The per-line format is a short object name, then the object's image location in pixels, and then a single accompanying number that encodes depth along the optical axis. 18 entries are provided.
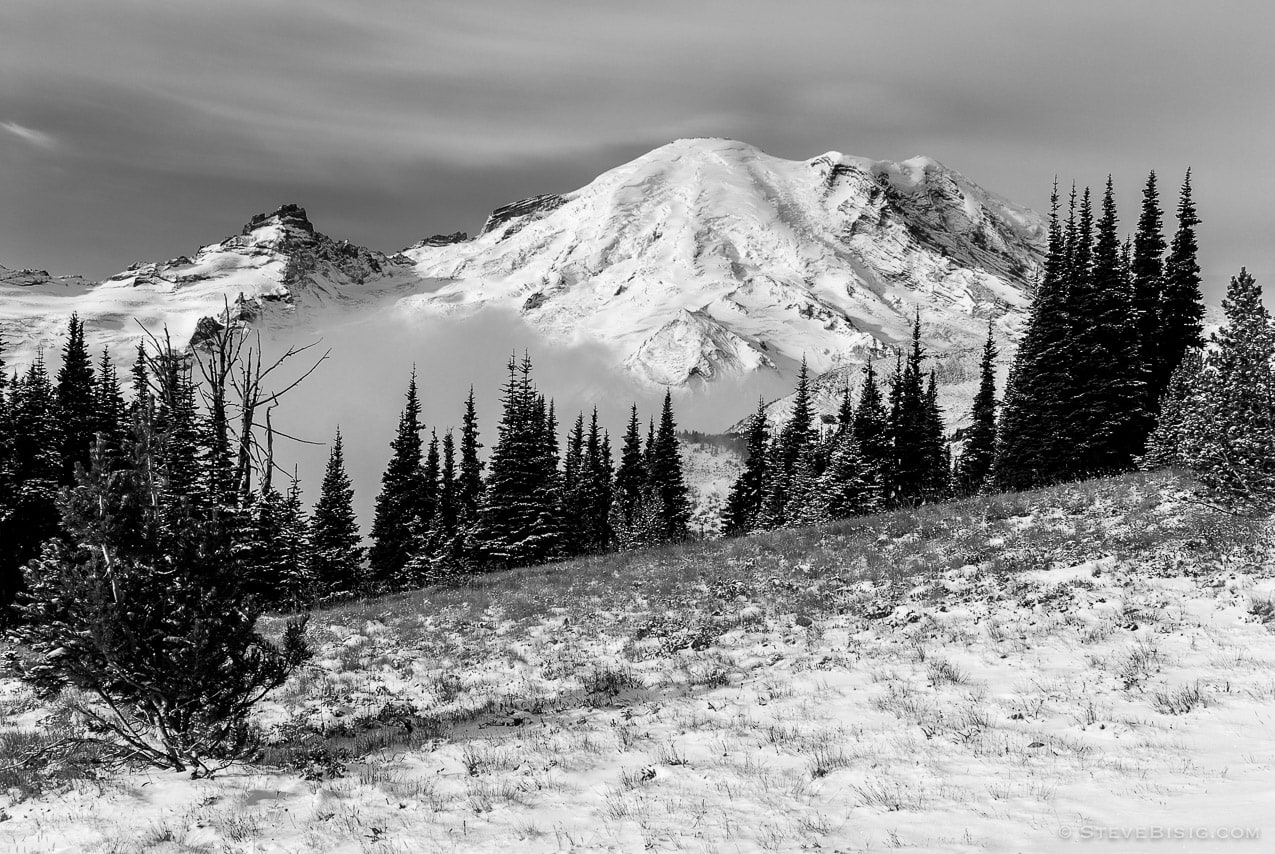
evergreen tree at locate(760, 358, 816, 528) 53.83
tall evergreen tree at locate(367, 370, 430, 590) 55.53
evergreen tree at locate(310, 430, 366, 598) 48.47
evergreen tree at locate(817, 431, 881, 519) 42.94
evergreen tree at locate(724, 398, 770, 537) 65.75
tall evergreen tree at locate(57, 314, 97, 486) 34.91
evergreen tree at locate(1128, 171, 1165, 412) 35.84
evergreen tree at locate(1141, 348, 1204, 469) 24.77
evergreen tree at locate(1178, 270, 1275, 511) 14.77
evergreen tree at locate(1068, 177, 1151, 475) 33.50
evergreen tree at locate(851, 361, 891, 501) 54.09
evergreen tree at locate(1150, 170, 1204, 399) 37.16
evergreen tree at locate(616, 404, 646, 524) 68.56
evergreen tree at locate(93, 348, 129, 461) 34.75
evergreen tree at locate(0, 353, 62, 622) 30.06
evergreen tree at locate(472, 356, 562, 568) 43.75
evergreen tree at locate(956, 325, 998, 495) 57.59
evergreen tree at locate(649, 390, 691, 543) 65.12
